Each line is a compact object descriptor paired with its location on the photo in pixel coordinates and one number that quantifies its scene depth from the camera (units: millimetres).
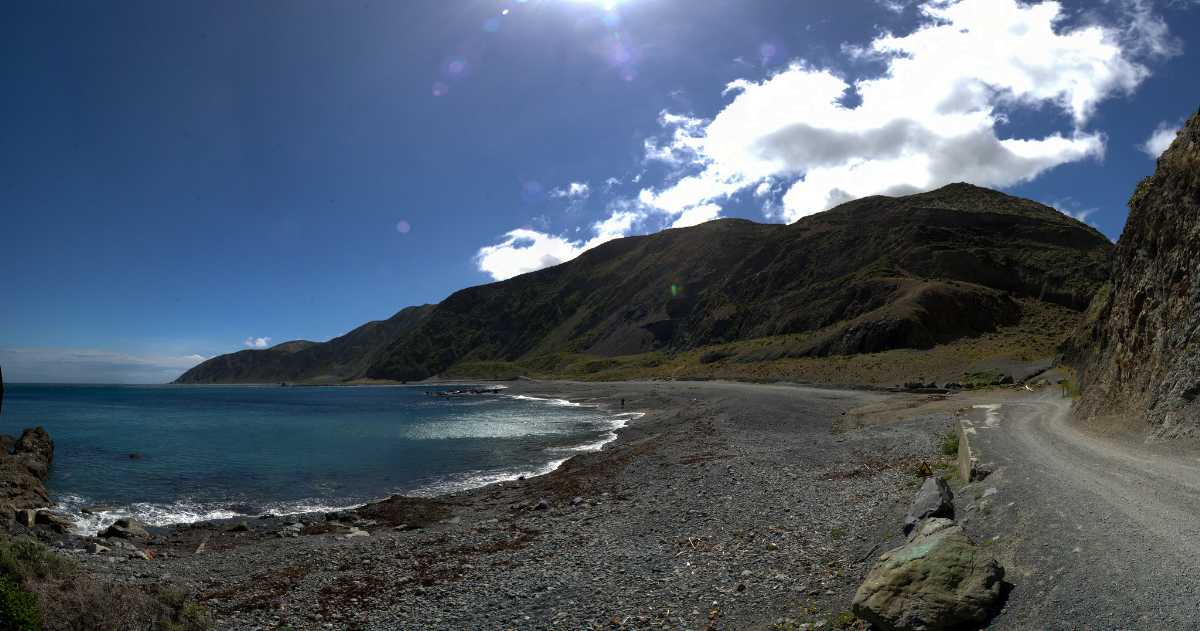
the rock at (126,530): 17922
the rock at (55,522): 18250
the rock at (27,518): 17753
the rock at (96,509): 21141
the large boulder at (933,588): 6699
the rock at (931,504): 10383
